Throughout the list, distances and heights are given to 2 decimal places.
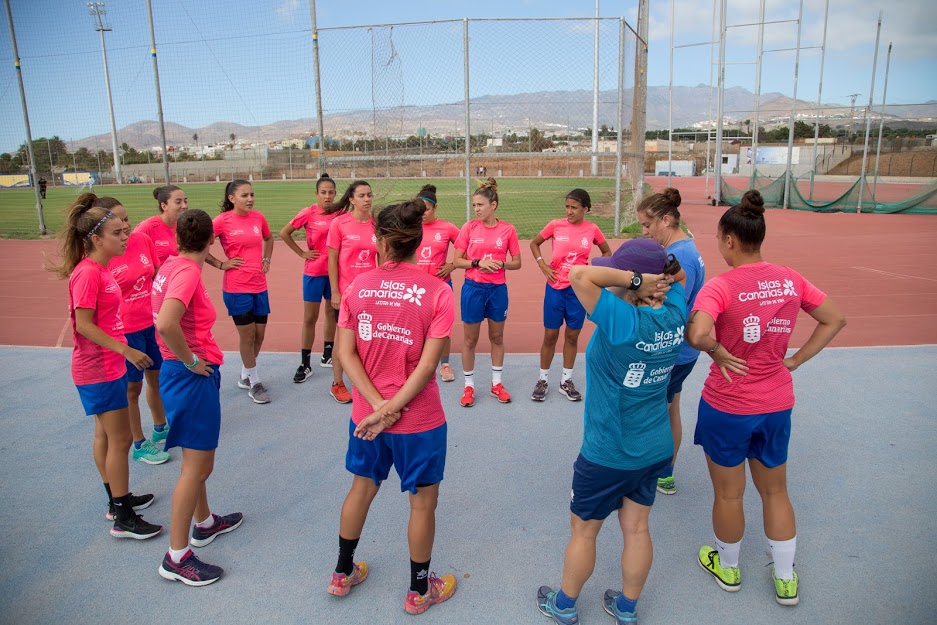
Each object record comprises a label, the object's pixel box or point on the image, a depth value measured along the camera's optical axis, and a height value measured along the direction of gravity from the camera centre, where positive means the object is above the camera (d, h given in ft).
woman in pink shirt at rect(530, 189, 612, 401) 18.01 -2.70
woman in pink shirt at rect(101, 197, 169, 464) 14.25 -2.88
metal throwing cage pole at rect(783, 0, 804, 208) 72.59 +4.21
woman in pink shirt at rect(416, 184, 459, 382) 18.79 -1.66
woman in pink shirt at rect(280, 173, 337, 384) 20.31 -2.37
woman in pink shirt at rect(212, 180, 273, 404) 18.51 -2.47
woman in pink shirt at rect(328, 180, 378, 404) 18.06 -1.69
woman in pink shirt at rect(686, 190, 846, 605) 9.32 -3.09
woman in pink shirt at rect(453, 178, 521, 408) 18.44 -2.90
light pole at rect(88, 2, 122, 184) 46.76 +14.79
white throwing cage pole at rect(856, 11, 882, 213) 68.59 +7.00
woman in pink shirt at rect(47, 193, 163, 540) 10.95 -2.86
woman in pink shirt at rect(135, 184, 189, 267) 16.58 -0.79
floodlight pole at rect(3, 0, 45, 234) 44.96 +4.86
